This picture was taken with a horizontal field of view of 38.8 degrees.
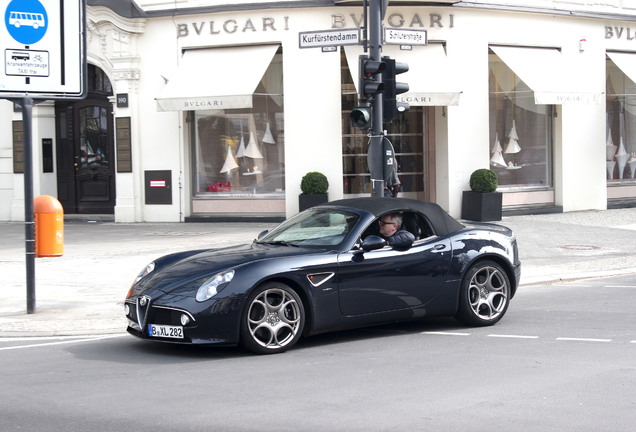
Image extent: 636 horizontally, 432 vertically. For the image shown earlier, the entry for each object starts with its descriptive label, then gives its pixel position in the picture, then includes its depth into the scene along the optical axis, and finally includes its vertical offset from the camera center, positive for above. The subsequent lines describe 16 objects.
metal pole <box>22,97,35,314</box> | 10.33 -0.22
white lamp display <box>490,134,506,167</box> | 22.77 +0.83
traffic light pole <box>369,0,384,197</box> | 13.93 +1.10
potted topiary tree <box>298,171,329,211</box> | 20.67 +0.06
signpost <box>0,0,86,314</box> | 10.23 +1.60
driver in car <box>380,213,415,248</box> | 8.59 -0.40
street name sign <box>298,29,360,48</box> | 14.45 +2.47
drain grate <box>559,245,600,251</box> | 16.36 -1.09
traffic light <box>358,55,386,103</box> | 13.70 +1.75
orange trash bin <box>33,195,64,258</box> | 10.58 -0.41
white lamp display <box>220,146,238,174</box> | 22.23 +0.77
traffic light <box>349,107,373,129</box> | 13.71 +1.14
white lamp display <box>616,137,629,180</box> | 24.92 +0.76
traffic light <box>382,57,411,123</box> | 13.78 +1.59
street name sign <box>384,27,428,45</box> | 14.31 +2.47
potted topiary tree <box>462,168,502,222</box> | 20.95 -0.21
